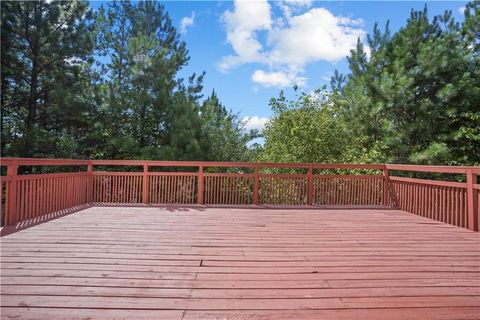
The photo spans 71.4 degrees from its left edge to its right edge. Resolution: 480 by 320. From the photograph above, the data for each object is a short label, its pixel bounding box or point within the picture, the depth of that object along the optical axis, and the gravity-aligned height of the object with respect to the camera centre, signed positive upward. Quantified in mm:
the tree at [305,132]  9742 +1120
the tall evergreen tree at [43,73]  10008 +2976
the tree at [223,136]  10594 +1183
